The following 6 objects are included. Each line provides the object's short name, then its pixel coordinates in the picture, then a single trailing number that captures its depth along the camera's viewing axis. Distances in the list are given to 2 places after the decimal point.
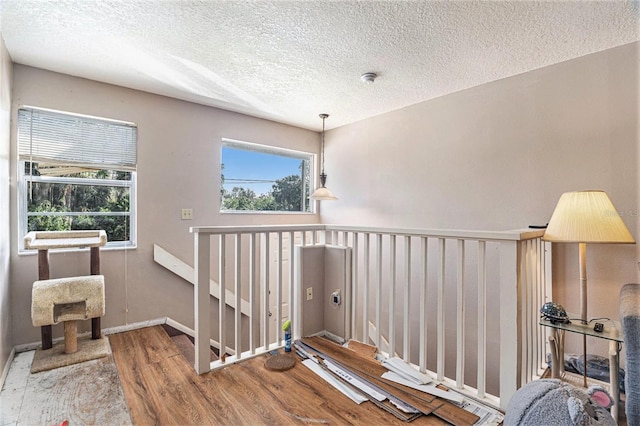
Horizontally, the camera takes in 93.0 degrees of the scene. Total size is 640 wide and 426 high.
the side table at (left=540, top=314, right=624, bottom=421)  1.50
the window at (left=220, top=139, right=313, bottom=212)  3.87
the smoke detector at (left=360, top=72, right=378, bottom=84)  2.69
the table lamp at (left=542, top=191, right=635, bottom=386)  1.63
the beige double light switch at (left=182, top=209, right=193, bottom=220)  3.37
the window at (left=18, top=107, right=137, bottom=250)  2.63
